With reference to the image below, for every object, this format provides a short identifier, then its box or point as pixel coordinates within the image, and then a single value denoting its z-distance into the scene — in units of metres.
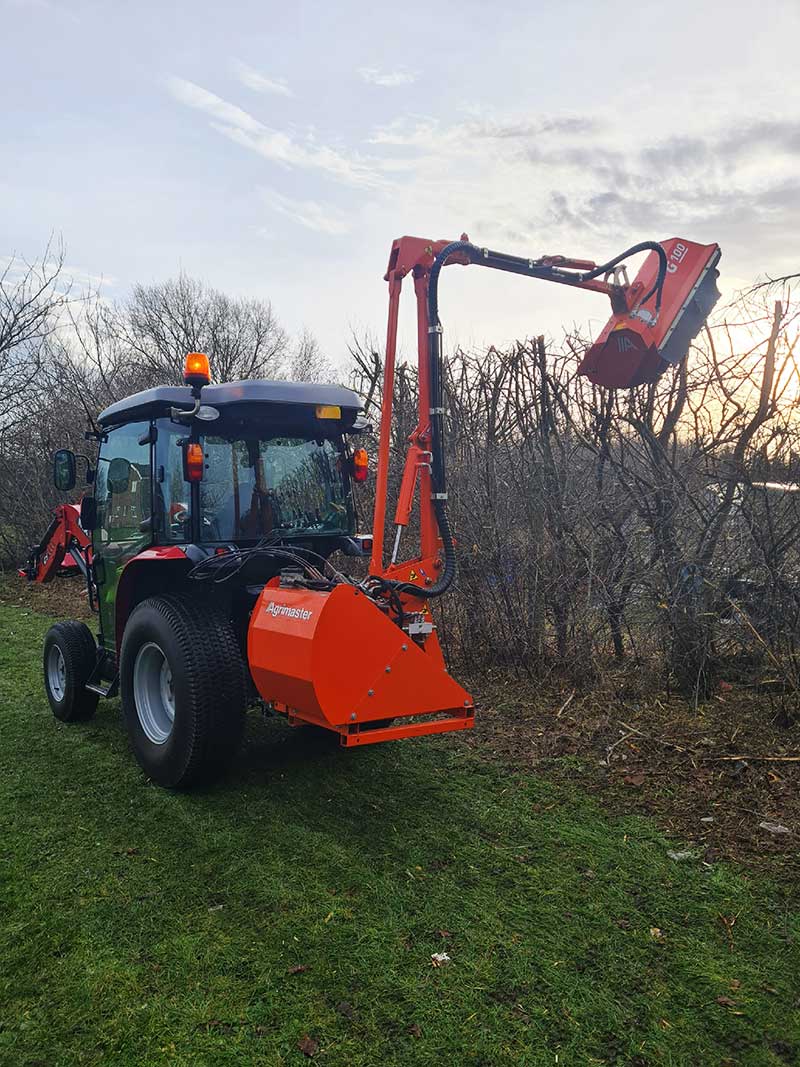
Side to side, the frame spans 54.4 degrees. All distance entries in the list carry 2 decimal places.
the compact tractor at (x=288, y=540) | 3.63
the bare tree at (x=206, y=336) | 26.41
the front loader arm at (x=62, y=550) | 5.97
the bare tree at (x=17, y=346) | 13.71
